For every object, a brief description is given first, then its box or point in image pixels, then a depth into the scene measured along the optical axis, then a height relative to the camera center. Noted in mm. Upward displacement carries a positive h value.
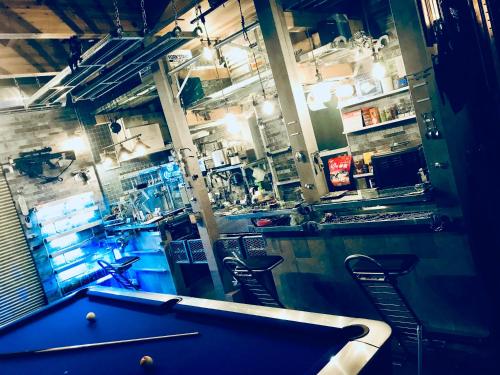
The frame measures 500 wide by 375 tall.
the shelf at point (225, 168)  8289 -177
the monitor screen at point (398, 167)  5781 -869
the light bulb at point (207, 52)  5145 +1550
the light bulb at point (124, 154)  9047 +815
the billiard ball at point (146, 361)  2268 -1081
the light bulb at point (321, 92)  5582 +623
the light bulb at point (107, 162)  9078 +754
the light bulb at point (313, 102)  5734 +510
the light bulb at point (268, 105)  6729 +785
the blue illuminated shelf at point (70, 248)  8445 -1021
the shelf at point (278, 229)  4551 -1057
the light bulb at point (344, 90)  6730 +660
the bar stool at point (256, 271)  3838 -1270
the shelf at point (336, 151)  7855 -464
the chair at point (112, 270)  6555 -1383
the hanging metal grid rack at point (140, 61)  4838 +1824
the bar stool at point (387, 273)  2904 -1256
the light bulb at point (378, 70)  6589 +837
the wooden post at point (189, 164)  6458 +107
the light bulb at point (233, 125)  8162 +812
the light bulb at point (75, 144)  9078 +1407
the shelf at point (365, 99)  6710 +401
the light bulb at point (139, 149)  9109 +853
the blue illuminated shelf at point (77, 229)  8438 -650
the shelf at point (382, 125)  6704 -151
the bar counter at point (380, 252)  3527 -1433
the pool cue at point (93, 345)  2648 -1096
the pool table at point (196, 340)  2020 -1151
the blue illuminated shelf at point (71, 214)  8459 -260
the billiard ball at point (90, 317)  3418 -1083
